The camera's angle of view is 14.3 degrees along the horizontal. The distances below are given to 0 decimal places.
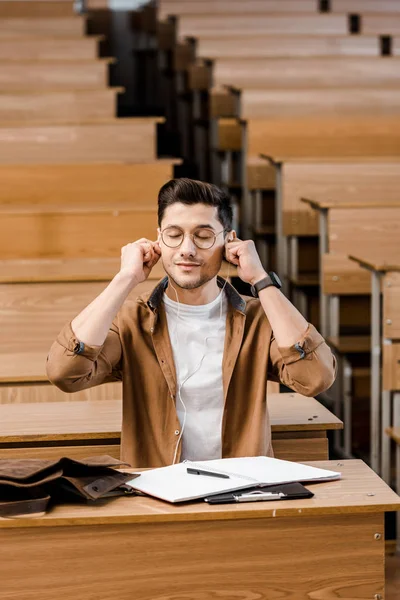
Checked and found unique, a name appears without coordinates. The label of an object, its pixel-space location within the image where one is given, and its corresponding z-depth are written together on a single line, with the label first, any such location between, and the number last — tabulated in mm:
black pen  3057
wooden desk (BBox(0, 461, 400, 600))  2911
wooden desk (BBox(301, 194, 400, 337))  5468
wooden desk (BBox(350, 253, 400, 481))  4584
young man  3390
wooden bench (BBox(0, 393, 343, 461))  3497
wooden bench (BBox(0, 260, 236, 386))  4694
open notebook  2982
